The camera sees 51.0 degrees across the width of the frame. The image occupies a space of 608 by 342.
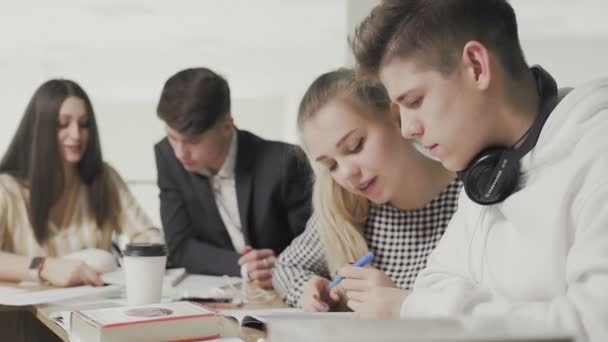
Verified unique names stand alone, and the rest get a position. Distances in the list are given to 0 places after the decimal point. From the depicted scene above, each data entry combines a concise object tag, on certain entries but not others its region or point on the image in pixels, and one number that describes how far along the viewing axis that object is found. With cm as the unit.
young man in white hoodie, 82
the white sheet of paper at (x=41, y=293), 144
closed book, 93
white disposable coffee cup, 132
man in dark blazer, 216
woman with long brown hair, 216
